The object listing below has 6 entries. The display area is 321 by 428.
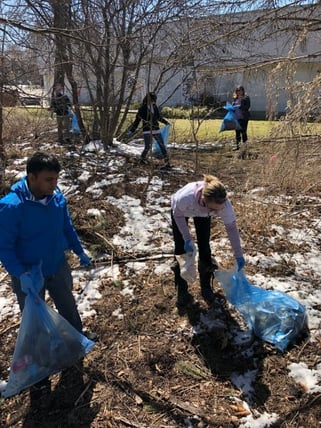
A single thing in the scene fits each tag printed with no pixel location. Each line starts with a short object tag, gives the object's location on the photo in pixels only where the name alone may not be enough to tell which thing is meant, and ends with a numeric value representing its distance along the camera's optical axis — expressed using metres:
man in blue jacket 2.08
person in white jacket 2.63
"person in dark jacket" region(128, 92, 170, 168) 7.02
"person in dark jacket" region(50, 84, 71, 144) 8.91
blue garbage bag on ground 2.75
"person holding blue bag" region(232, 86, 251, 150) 9.00
